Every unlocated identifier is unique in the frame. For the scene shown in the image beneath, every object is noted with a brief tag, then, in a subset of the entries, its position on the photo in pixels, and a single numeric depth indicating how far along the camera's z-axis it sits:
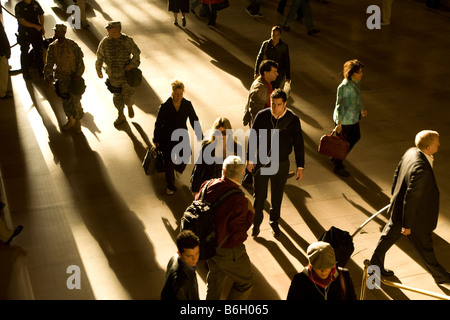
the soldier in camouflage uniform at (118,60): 18.53
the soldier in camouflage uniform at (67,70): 18.08
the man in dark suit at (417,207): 12.04
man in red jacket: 10.72
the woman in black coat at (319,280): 9.12
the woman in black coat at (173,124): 14.98
